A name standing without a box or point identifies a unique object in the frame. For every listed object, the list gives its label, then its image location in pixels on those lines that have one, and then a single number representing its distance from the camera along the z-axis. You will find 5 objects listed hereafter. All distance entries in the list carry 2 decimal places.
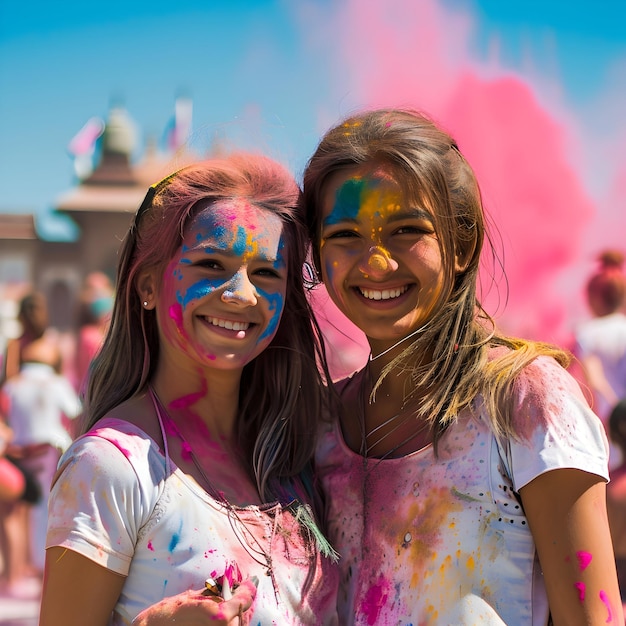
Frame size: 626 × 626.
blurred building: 13.23
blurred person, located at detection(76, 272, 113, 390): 7.01
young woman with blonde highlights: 1.84
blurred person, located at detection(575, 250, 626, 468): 5.89
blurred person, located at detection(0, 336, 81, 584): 6.65
